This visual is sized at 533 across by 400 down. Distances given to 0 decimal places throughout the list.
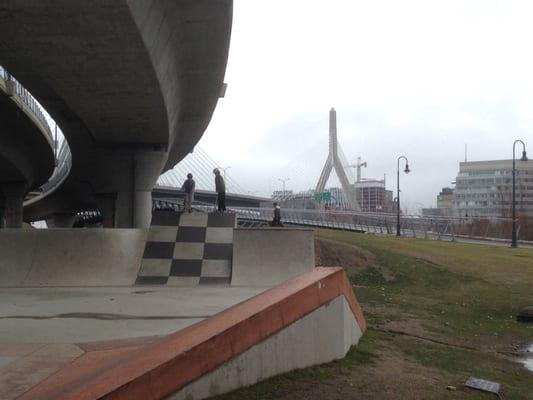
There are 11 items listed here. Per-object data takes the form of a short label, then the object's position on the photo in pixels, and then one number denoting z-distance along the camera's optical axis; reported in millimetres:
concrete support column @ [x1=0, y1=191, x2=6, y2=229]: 44547
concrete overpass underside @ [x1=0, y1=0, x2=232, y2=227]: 9234
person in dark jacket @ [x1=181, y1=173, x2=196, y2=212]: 19031
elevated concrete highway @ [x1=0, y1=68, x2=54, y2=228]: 19922
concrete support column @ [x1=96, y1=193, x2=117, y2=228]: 30766
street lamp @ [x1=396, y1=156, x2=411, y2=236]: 36856
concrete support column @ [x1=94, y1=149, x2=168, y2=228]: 23516
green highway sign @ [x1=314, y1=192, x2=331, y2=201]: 87500
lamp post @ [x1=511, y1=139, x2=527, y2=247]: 29547
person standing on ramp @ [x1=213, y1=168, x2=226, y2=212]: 17594
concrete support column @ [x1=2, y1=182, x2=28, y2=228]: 41250
